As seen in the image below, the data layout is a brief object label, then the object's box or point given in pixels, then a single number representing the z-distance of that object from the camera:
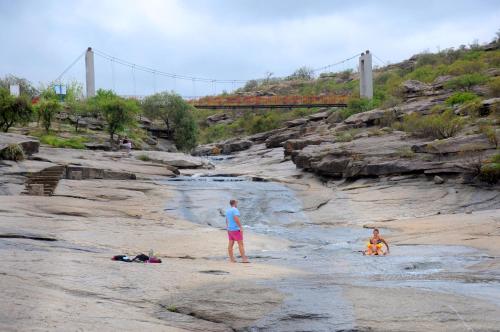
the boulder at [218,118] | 107.06
